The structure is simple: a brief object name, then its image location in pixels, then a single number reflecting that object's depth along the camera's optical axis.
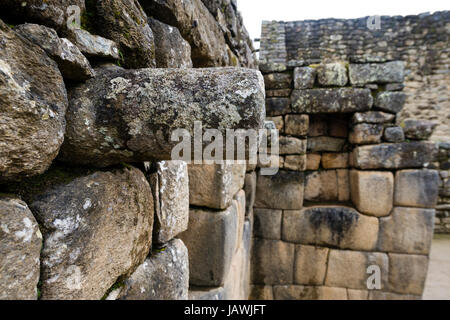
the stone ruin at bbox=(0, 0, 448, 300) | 0.55
